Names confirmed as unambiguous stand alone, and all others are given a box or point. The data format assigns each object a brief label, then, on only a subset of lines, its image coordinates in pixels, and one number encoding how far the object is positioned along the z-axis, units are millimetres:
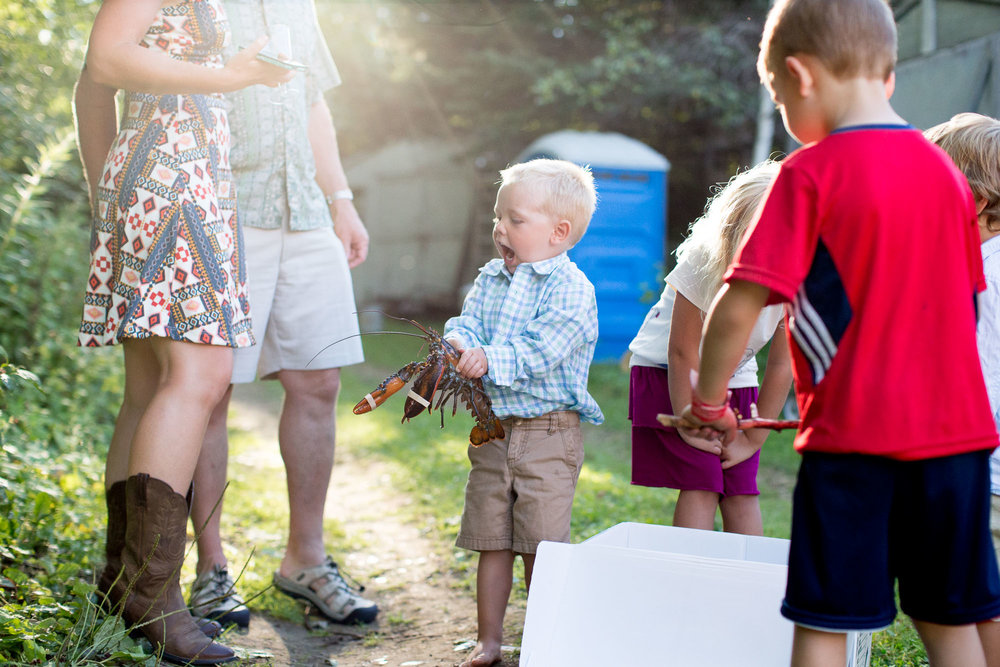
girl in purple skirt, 2459
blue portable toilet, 9391
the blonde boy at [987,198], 2207
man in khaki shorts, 2887
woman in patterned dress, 2244
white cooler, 2049
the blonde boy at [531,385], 2514
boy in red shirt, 1508
